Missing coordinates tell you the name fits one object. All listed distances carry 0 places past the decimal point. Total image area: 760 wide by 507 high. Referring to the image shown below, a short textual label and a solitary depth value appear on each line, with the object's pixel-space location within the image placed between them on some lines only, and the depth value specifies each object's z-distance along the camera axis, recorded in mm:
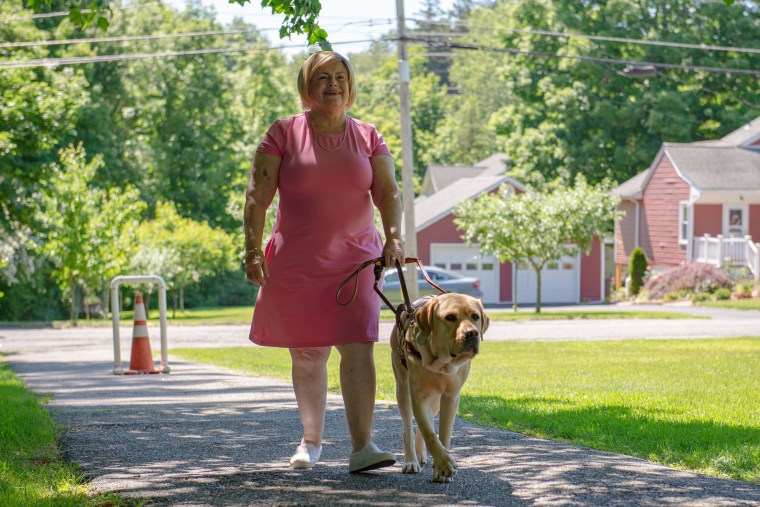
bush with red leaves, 38000
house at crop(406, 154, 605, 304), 46594
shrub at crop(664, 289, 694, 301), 38281
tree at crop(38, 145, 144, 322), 33031
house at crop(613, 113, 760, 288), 40938
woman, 6105
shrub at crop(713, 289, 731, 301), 36781
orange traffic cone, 13438
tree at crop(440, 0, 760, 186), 49344
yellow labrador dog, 5395
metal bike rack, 13469
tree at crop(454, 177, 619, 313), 36375
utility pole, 27312
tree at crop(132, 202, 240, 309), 40062
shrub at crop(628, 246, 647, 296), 43200
